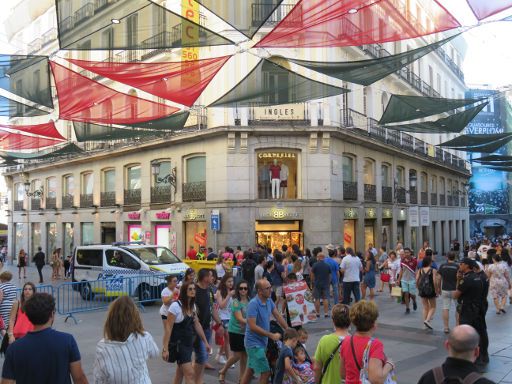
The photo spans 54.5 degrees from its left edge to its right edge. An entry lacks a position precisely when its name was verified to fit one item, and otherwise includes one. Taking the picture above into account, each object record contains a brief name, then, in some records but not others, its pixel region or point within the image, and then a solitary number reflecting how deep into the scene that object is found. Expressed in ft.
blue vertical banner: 208.64
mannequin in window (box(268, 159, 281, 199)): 77.10
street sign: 75.72
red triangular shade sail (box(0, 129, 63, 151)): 59.26
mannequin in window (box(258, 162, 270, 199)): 78.64
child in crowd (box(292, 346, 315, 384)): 17.55
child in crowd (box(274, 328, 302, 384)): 17.35
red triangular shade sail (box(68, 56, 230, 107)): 37.06
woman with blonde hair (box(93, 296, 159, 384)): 13.47
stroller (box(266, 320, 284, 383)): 20.97
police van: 49.96
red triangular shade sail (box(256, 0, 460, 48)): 30.25
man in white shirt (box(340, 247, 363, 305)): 42.14
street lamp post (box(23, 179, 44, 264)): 114.03
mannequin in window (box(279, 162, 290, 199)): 77.87
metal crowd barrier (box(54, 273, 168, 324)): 48.29
